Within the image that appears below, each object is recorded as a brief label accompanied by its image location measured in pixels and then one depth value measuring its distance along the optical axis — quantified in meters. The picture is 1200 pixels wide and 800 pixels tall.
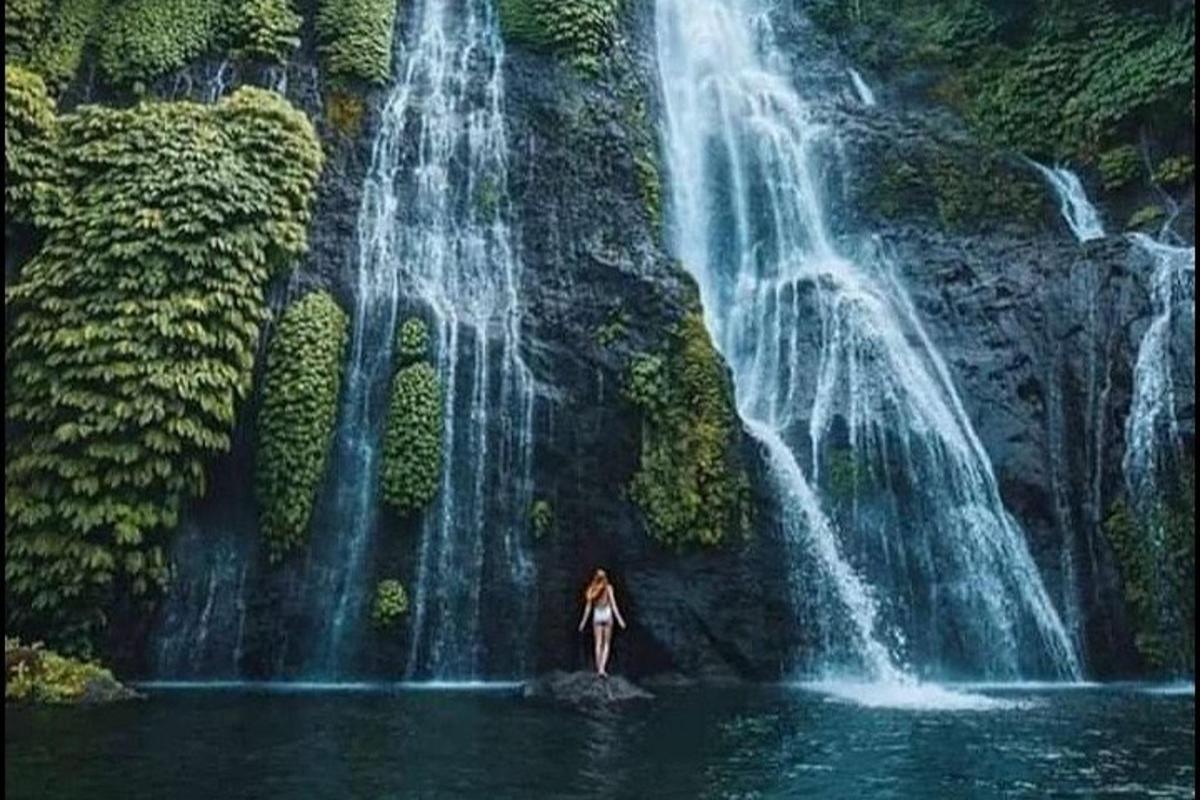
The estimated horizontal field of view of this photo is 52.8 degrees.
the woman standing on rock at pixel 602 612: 16.84
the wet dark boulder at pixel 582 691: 14.66
